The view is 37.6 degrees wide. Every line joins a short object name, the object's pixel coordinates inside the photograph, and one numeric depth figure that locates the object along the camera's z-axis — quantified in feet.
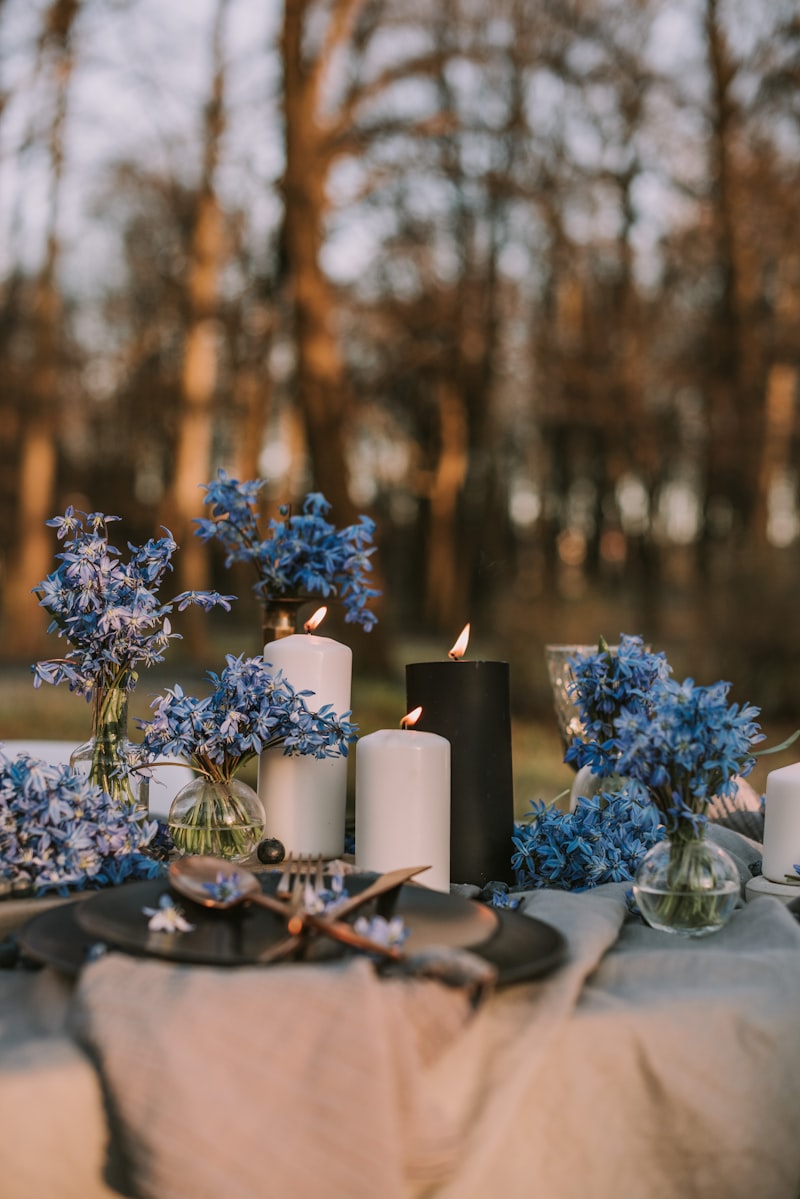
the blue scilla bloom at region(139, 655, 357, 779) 5.21
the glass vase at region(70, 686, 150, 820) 5.41
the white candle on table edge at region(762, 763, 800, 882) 5.30
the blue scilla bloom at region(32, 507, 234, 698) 5.21
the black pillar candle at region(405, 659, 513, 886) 5.50
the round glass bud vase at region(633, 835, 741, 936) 4.59
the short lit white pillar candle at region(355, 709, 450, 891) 5.05
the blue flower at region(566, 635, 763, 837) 4.37
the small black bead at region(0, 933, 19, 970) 4.30
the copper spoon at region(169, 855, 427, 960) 3.80
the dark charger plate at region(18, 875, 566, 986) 3.81
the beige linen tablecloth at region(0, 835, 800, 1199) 3.16
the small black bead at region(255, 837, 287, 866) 5.28
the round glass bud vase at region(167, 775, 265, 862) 5.41
